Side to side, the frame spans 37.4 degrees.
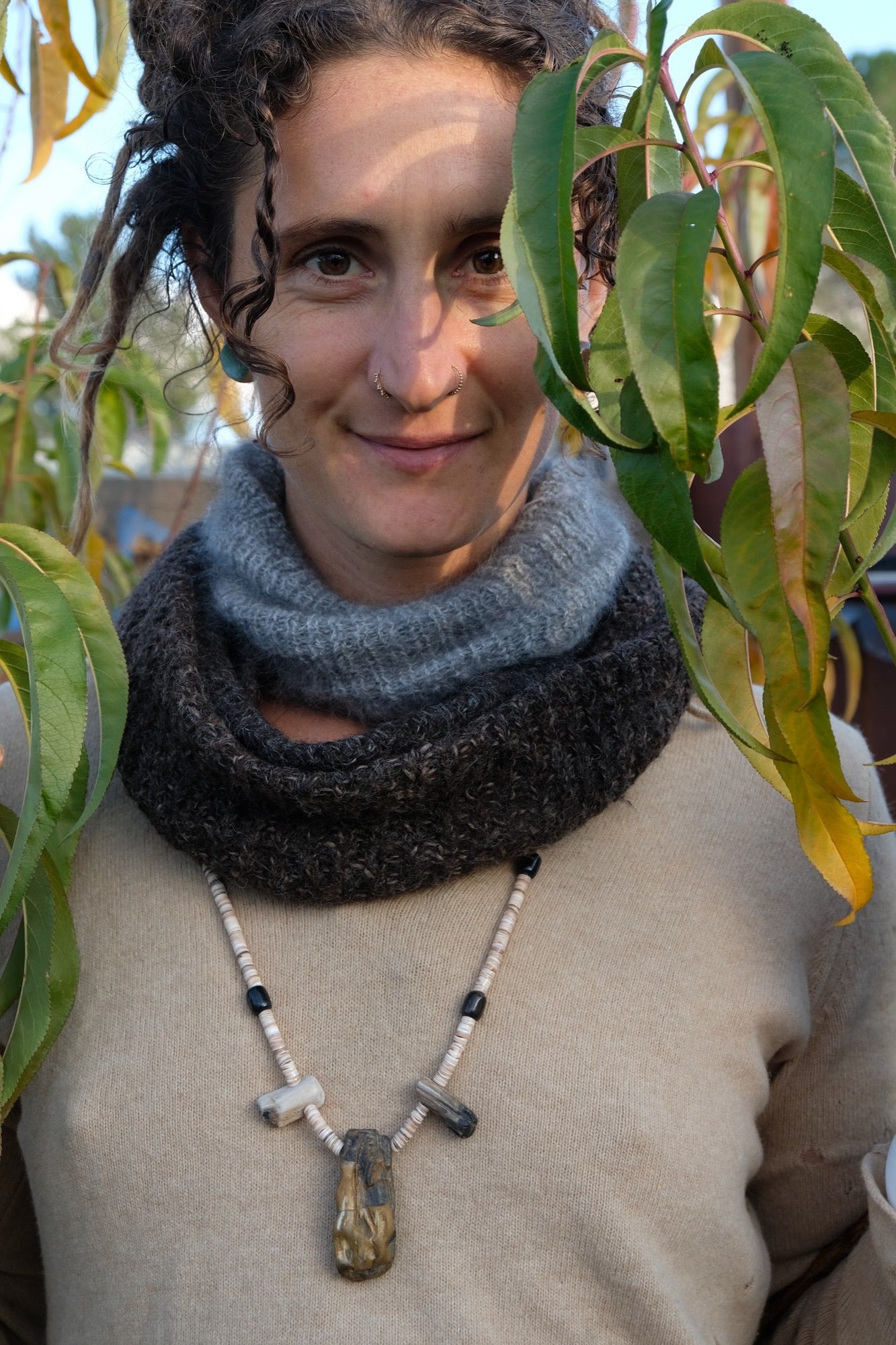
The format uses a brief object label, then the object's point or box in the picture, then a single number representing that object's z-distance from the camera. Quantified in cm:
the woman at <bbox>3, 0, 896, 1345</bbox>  99
